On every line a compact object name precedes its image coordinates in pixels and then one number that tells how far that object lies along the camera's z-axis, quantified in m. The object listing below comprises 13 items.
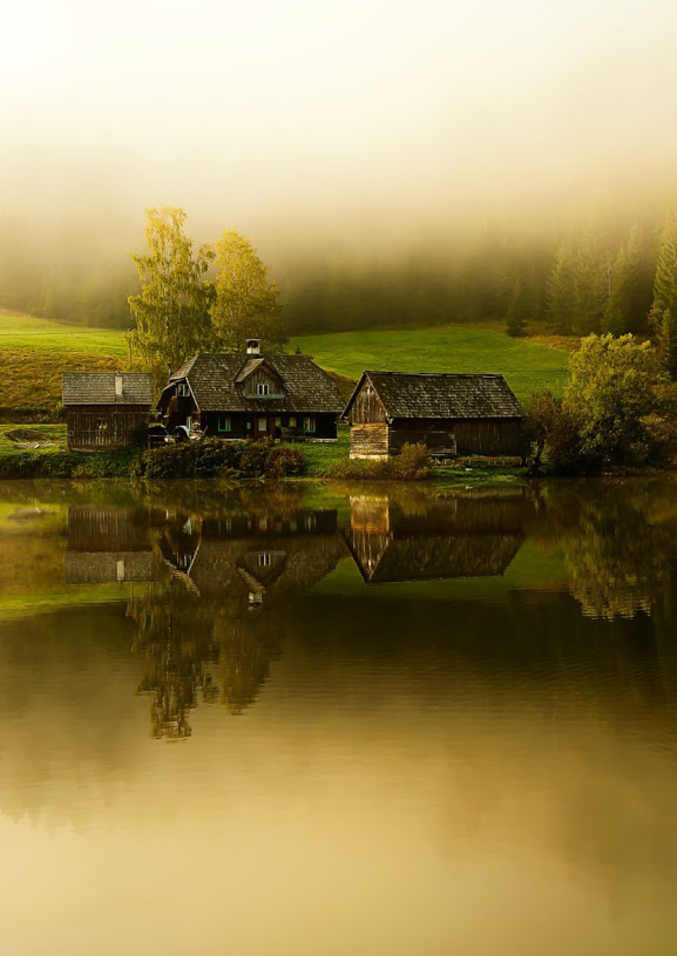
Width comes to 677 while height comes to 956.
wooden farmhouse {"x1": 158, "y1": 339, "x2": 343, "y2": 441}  71.69
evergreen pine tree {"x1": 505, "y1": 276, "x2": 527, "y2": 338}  125.19
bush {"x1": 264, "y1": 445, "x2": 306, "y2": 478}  61.09
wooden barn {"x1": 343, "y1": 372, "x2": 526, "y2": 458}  65.19
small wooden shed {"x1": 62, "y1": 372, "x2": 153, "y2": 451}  69.62
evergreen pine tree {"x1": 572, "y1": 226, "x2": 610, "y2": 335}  120.38
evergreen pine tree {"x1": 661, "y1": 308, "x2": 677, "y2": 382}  95.31
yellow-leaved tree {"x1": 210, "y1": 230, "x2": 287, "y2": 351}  85.81
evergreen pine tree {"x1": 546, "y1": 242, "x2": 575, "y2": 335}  123.47
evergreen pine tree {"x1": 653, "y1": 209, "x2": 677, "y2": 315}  111.81
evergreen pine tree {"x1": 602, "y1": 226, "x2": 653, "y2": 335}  115.56
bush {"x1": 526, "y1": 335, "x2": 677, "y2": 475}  61.91
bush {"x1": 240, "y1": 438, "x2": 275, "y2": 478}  61.91
